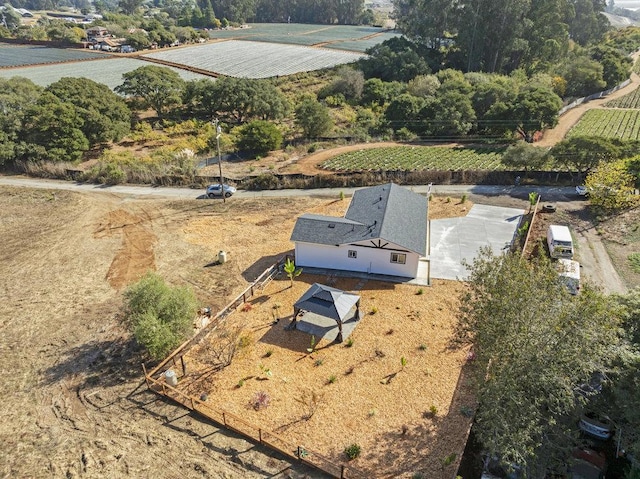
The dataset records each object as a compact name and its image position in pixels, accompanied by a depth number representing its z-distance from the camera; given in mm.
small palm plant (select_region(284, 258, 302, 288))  26875
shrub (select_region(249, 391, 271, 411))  18625
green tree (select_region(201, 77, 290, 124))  61875
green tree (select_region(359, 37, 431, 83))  83938
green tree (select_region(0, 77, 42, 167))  48375
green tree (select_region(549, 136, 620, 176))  37969
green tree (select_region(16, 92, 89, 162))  49028
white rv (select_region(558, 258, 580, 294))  24891
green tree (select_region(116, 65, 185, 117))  63781
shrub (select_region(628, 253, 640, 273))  28031
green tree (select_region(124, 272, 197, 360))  20109
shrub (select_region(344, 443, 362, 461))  16188
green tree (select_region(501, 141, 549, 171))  40531
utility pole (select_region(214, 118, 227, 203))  39947
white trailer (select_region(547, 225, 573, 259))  28578
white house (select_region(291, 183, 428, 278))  27469
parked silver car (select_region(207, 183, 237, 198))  42250
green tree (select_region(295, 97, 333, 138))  58625
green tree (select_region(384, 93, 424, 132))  63438
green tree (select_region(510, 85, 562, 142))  58062
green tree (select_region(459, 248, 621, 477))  12695
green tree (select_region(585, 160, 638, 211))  34281
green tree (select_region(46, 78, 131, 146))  53000
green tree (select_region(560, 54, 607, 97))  79125
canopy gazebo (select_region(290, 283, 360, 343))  21922
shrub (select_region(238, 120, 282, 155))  53438
